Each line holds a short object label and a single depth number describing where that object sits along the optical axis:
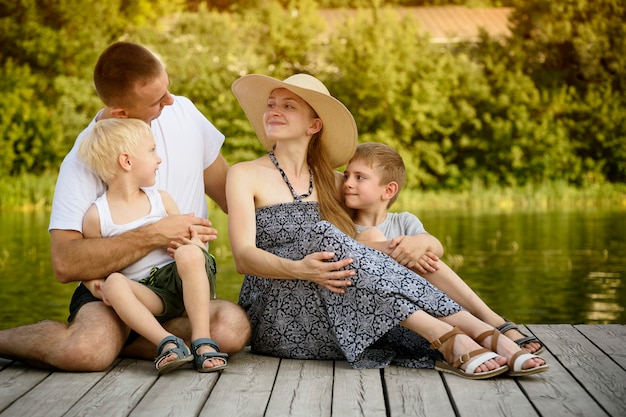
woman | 3.45
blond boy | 3.50
